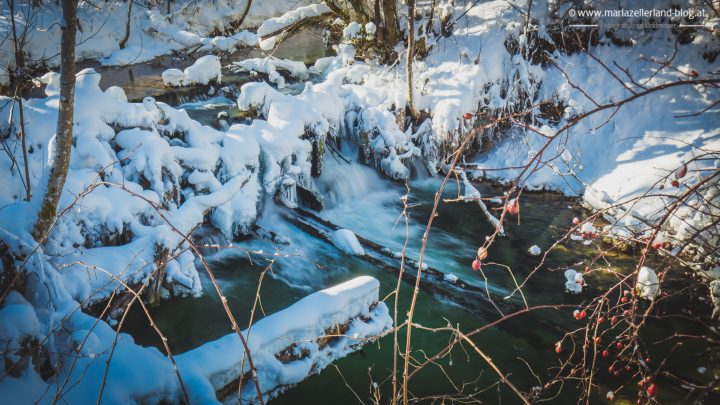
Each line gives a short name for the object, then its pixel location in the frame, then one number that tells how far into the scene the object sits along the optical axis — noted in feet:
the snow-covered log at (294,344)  11.23
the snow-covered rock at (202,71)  35.68
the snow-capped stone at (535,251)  23.48
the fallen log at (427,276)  18.69
